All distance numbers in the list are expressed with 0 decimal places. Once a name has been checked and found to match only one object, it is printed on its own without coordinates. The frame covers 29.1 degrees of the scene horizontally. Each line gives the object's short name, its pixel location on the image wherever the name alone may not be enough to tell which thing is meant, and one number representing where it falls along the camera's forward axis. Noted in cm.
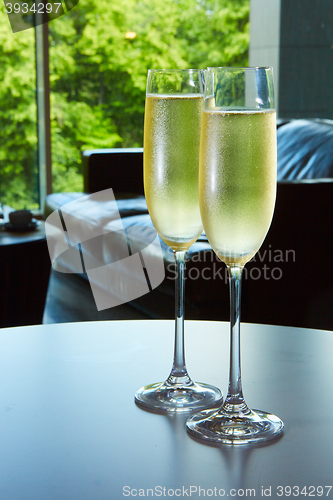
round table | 38
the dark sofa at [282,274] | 191
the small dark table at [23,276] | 210
